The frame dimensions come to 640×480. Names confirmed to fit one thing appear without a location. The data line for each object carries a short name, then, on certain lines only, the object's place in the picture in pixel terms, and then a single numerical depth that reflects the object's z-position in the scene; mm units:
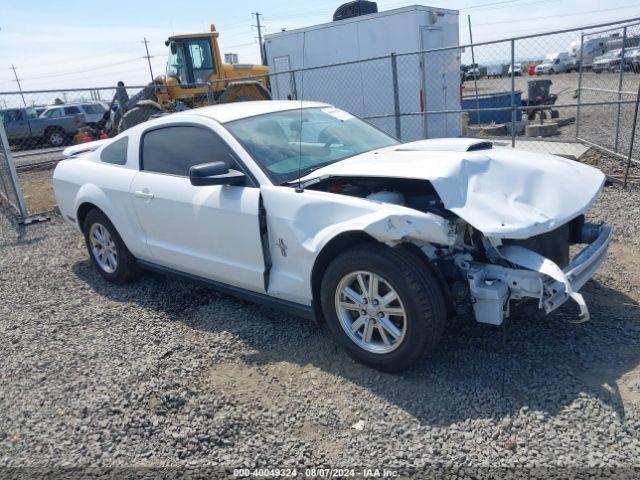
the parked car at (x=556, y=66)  22780
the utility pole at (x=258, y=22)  48894
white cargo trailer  10680
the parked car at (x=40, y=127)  20859
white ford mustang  3020
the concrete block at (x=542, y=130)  12234
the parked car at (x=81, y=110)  22047
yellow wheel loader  15258
